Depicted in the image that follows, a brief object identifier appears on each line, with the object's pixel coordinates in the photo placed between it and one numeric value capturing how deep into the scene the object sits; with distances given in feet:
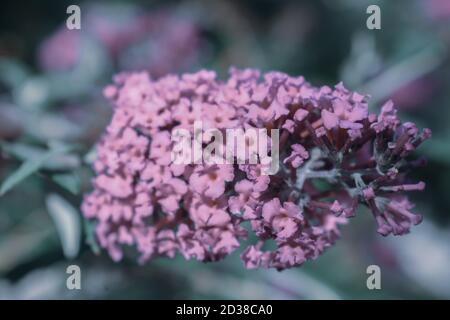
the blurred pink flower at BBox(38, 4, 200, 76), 1.00
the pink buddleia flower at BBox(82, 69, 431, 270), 0.59
